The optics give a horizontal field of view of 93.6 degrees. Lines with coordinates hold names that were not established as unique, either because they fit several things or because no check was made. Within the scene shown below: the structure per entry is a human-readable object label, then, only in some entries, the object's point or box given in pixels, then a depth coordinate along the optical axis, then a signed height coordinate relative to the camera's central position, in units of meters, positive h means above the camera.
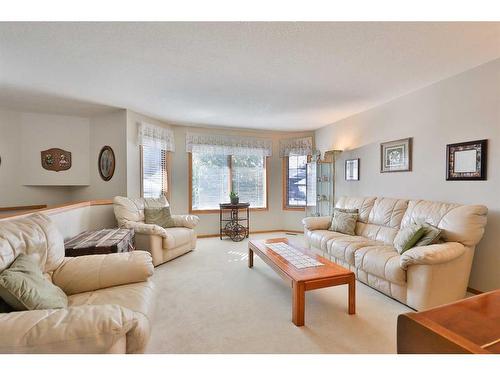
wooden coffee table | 1.91 -0.82
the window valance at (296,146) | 5.36 +0.83
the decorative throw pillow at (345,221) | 3.44 -0.59
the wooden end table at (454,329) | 0.63 -0.43
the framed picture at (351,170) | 4.15 +0.23
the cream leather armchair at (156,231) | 3.21 -0.73
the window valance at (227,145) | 4.93 +0.83
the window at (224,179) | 5.11 +0.07
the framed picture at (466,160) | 2.40 +0.23
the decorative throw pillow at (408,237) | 2.34 -0.57
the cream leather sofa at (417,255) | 2.05 -0.75
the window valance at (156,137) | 4.14 +0.86
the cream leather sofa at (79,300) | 0.94 -0.61
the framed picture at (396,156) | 3.21 +0.38
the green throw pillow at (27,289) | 1.15 -0.55
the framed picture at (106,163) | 4.05 +0.34
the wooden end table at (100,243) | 2.23 -0.62
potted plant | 4.92 -0.33
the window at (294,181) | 5.46 +0.03
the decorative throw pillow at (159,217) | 3.79 -0.57
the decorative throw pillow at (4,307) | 1.18 -0.63
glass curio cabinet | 4.64 -0.04
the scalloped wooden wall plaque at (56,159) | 4.14 +0.41
